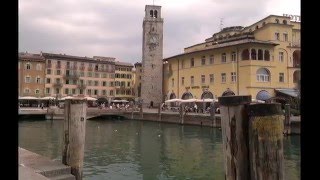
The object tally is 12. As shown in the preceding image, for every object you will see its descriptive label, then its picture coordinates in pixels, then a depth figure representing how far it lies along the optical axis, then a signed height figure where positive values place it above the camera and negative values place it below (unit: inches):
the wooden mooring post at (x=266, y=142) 121.2 -21.6
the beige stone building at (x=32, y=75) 2074.9 +177.5
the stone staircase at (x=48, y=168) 267.4 -74.7
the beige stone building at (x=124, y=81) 2513.7 +148.0
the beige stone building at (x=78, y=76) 2195.3 +180.1
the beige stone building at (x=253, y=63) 1332.7 +175.6
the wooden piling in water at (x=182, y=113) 1219.6 -79.9
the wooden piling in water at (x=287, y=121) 831.3 -81.9
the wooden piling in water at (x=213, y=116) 1075.1 -83.7
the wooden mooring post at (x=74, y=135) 286.0 -42.2
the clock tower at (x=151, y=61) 1825.9 +244.1
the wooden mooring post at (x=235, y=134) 130.2 -19.6
